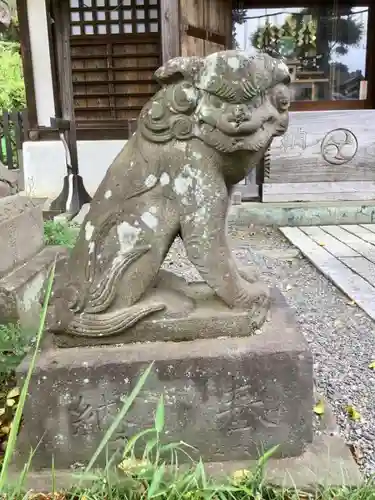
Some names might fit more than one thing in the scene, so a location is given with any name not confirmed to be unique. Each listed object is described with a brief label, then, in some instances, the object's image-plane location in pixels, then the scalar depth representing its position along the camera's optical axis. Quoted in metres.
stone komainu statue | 1.64
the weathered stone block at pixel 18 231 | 3.04
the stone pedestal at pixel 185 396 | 1.64
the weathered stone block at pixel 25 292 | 2.79
